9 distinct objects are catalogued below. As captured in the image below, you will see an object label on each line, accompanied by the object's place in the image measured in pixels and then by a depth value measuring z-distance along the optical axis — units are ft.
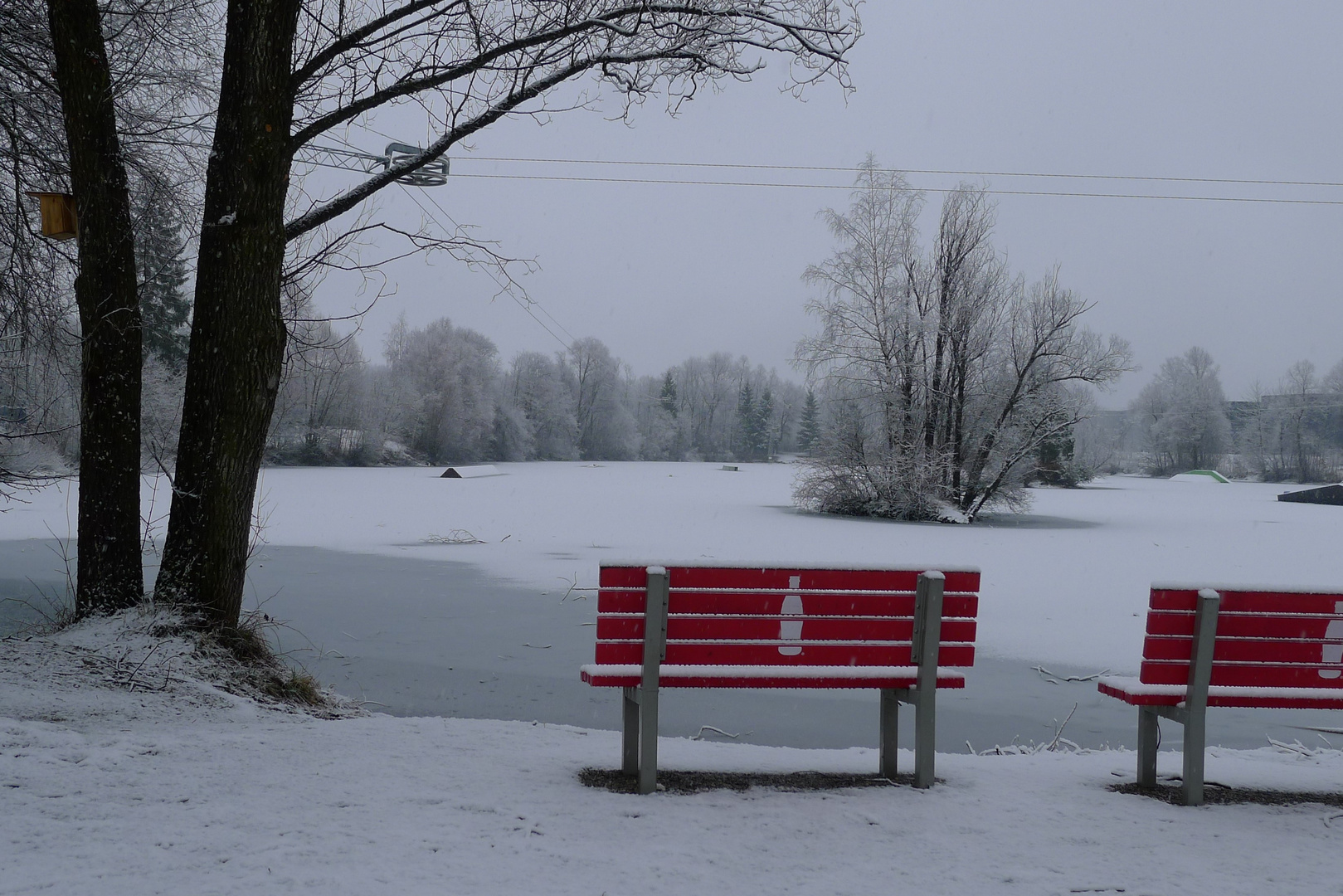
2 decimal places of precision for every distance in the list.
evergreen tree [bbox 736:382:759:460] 353.72
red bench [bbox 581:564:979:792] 11.85
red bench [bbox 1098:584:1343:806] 12.46
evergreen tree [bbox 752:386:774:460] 352.28
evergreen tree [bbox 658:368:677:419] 358.02
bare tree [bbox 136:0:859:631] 16.97
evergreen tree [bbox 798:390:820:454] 319.06
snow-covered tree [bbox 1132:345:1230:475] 295.28
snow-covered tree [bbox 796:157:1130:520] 81.00
